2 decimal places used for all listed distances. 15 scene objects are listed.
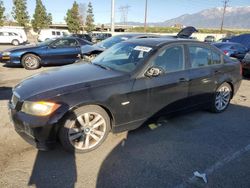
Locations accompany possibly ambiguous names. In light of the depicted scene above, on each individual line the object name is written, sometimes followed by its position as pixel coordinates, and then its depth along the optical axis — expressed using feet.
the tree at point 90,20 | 131.04
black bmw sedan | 7.84
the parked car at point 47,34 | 73.75
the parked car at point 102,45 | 22.25
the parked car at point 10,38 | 64.40
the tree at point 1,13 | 94.16
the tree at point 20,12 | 105.16
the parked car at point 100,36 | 68.52
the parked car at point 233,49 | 31.86
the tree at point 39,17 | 113.27
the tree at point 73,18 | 121.66
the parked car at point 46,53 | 24.62
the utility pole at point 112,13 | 52.28
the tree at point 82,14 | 133.28
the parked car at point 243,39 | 45.85
